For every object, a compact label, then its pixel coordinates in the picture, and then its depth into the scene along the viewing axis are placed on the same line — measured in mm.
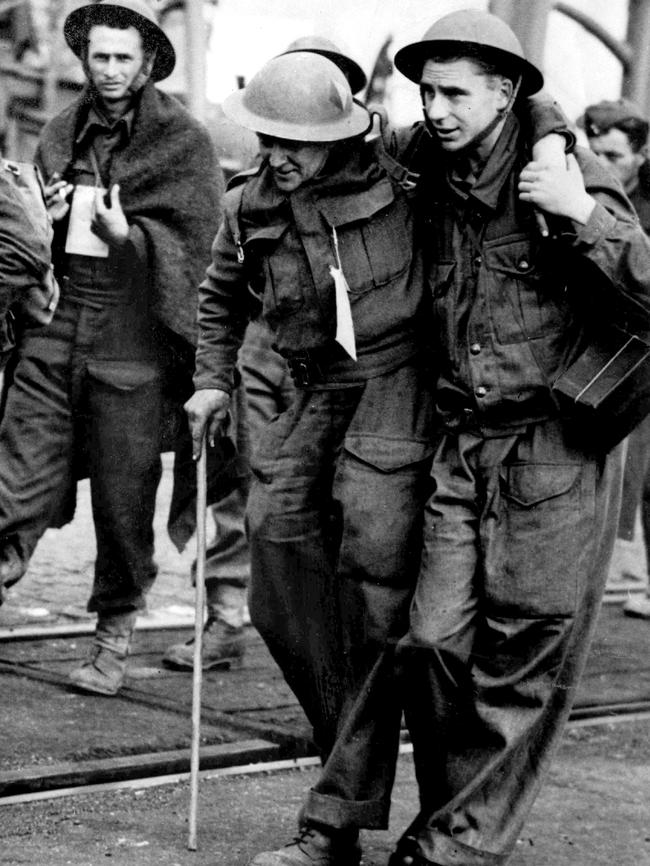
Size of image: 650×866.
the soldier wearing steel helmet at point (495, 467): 4277
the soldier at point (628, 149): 8852
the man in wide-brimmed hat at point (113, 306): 6258
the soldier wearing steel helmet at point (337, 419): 4473
